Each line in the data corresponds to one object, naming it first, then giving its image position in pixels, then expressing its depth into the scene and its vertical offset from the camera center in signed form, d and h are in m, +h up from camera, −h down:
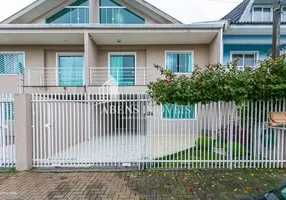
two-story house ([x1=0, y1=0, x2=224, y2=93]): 11.58 +2.60
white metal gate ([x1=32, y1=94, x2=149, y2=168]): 6.02 -1.14
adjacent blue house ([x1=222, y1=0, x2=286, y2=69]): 11.16 +3.40
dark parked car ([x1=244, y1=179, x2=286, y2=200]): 2.36 -1.20
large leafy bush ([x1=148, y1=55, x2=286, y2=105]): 5.34 +0.22
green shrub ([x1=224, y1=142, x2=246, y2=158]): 5.95 -1.64
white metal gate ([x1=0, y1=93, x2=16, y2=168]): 5.95 -1.17
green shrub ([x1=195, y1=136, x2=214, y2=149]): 6.00 -1.43
